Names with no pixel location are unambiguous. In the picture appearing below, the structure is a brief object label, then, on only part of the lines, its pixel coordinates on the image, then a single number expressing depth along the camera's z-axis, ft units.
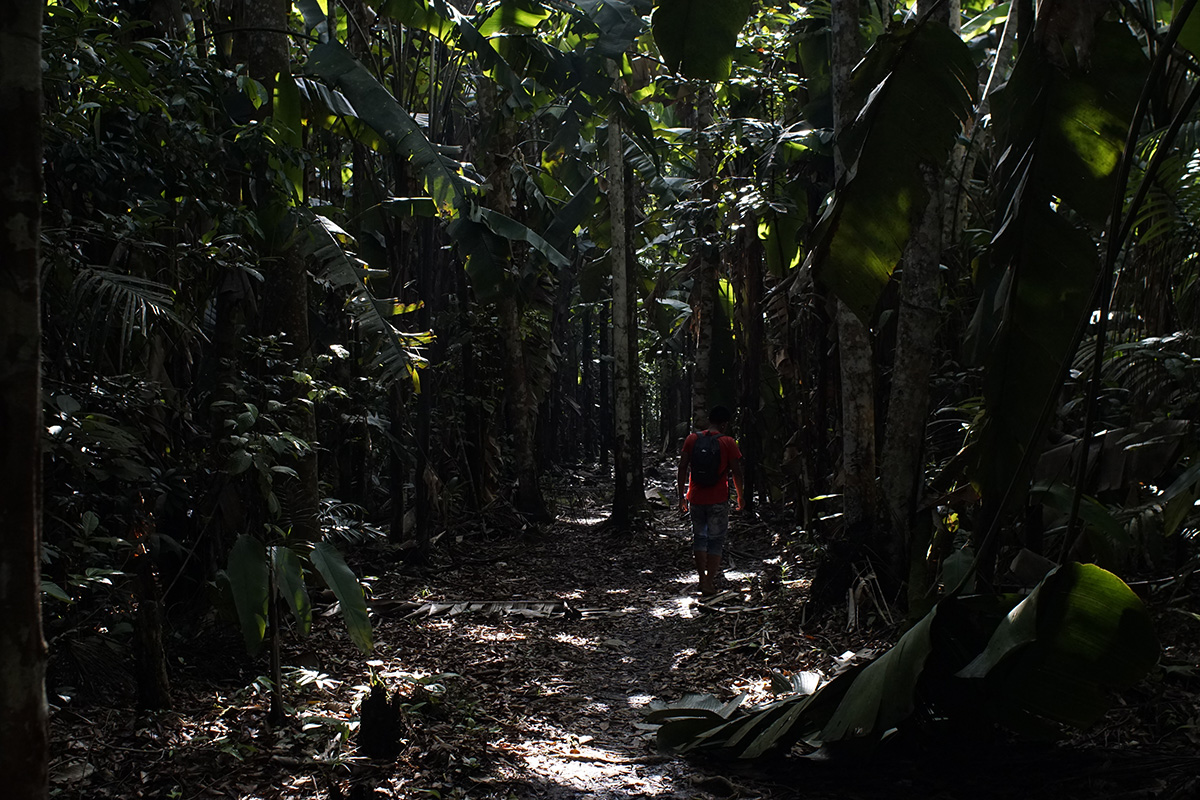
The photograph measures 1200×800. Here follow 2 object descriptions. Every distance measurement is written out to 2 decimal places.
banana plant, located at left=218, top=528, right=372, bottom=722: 14.37
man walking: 27.84
